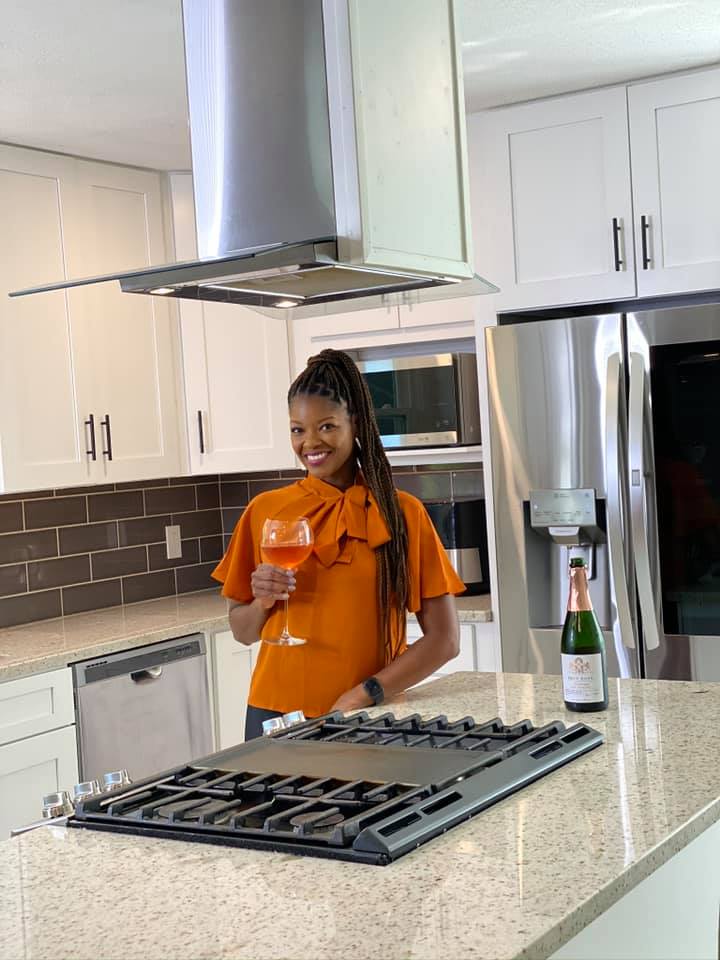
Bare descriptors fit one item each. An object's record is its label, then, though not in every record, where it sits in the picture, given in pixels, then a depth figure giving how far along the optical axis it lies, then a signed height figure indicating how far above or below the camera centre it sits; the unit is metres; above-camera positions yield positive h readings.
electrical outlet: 4.70 -0.38
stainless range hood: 1.90 +0.46
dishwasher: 3.55 -0.79
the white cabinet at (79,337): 3.72 +0.36
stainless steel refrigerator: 3.39 -0.14
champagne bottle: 2.11 -0.40
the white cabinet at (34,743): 3.31 -0.80
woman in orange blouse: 2.37 -0.28
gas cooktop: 1.51 -0.49
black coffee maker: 4.03 -0.35
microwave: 3.96 +0.09
